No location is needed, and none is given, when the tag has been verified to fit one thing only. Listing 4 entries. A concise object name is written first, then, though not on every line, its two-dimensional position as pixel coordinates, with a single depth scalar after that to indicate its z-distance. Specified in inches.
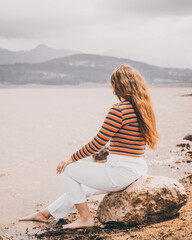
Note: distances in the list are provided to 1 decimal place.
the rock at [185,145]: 407.2
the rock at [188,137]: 461.9
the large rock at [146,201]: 152.1
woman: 138.3
